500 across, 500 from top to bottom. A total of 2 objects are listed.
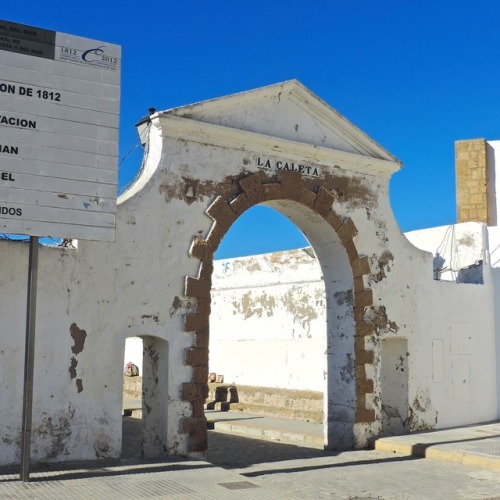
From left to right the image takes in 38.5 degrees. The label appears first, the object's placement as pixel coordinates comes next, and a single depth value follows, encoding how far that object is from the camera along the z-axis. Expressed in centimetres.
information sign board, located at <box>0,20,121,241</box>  797
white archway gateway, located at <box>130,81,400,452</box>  1064
